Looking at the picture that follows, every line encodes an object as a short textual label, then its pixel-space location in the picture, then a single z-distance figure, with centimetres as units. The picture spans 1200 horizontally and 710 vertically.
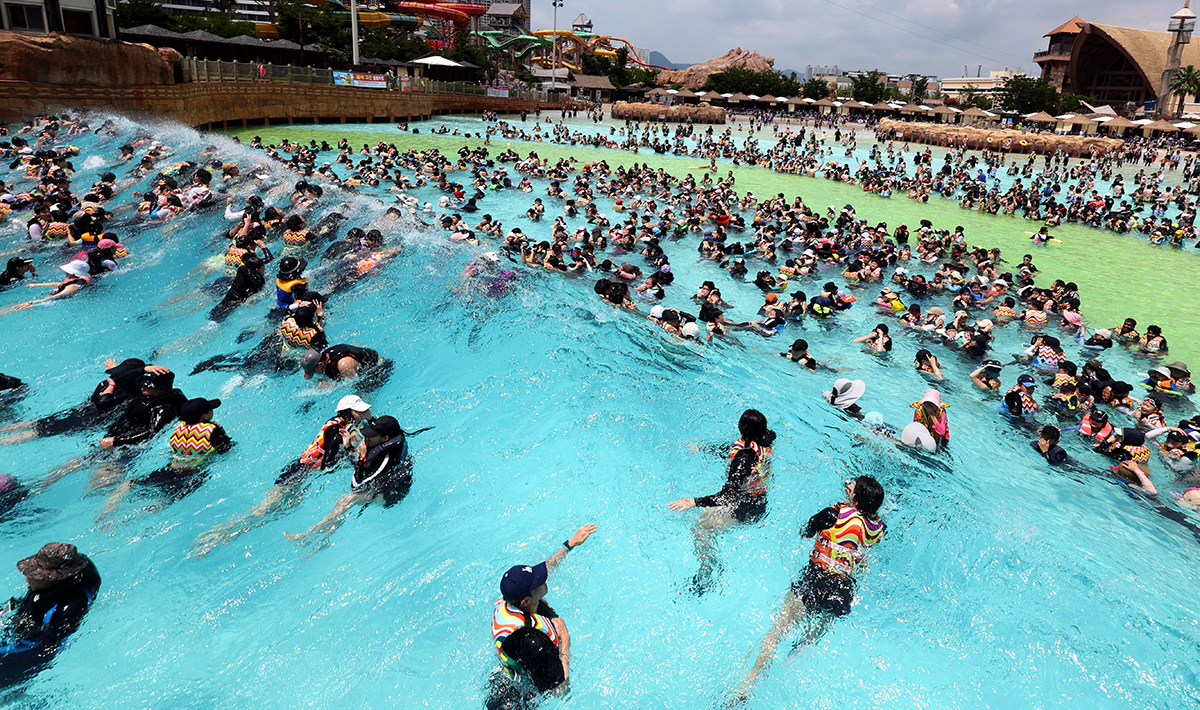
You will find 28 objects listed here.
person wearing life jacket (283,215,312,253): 1416
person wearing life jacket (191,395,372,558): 598
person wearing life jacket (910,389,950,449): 747
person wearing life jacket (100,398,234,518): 605
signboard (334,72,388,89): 4350
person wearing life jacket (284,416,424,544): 564
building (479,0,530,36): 13784
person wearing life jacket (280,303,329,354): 836
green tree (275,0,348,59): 5122
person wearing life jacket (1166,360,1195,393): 1077
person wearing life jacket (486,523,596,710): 375
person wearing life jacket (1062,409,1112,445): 875
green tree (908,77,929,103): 8422
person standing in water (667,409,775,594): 536
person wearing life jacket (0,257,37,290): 1158
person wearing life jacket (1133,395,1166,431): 927
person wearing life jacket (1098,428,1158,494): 805
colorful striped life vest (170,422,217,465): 612
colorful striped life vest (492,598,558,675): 378
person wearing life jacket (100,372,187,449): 651
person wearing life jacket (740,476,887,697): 450
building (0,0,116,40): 2778
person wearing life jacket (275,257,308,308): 920
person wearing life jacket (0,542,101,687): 422
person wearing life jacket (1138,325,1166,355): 1251
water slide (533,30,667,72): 10438
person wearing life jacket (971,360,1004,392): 1050
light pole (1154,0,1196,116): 6850
